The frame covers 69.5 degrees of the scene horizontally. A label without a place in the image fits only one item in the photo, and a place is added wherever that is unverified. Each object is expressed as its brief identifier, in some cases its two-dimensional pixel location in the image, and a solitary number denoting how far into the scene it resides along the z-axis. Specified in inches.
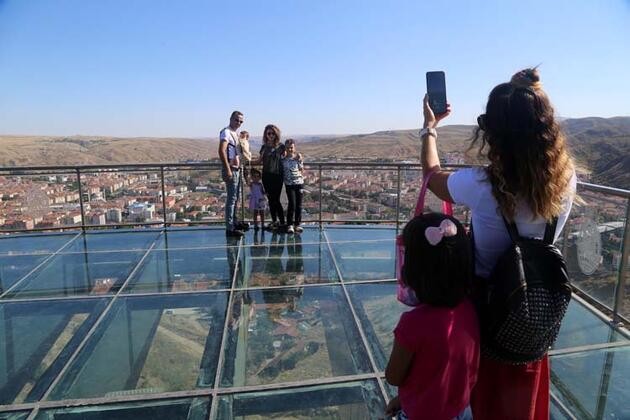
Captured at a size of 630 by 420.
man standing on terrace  243.3
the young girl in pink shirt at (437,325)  54.1
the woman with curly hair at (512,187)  54.7
